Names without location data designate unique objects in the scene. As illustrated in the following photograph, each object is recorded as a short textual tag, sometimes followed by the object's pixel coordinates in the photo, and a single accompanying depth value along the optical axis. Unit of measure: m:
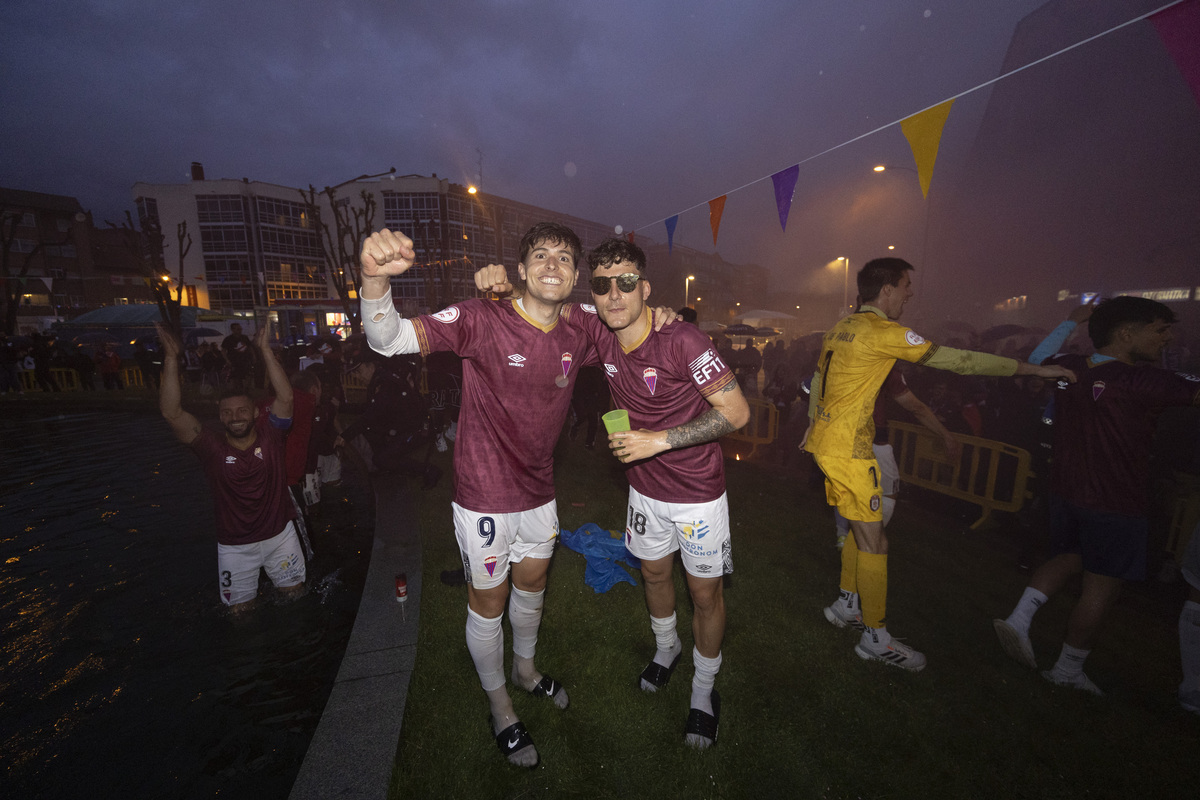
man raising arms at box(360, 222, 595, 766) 2.62
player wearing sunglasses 2.60
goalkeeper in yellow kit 3.51
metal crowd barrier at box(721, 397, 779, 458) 9.77
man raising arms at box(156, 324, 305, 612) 4.19
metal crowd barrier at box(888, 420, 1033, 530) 6.26
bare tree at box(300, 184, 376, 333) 23.12
